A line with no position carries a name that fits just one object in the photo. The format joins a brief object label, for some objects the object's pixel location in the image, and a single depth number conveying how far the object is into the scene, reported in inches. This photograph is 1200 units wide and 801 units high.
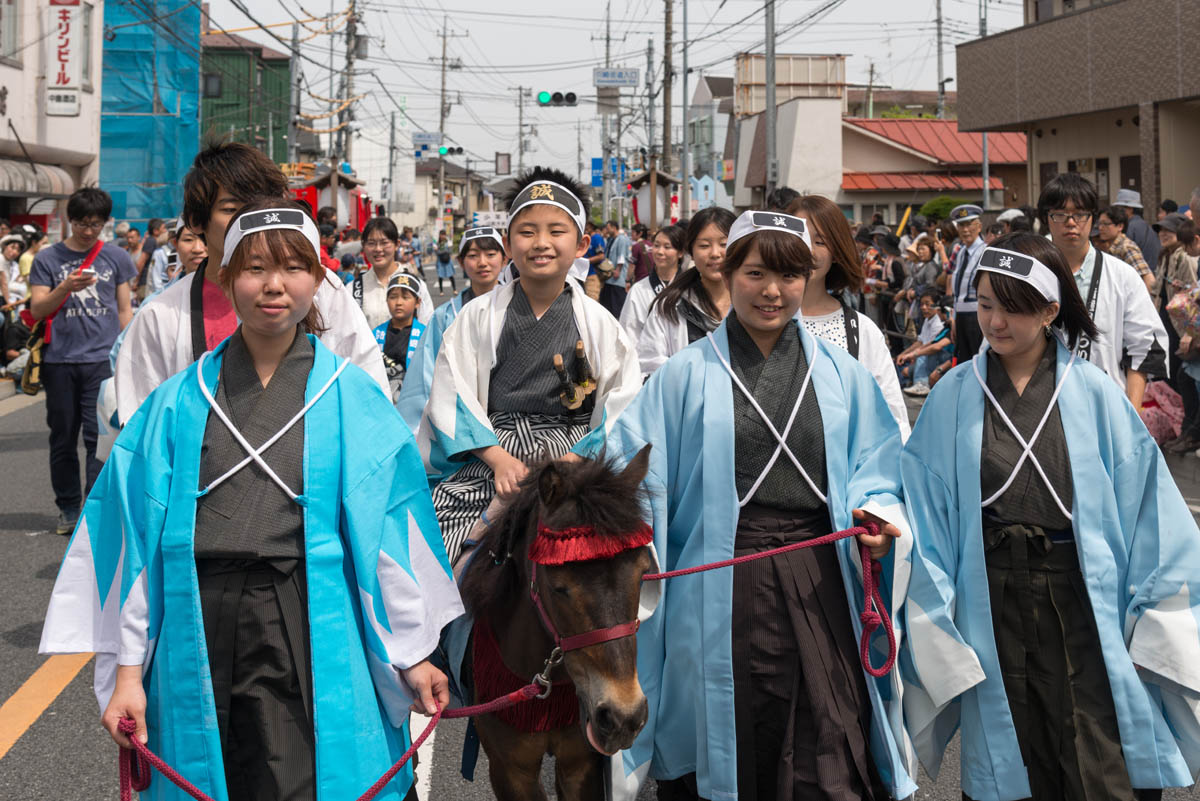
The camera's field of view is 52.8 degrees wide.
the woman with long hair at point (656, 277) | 259.4
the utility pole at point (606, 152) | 1974.7
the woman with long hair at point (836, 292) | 178.2
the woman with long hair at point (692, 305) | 211.2
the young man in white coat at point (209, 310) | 145.4
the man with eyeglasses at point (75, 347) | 316.2
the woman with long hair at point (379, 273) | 347.6
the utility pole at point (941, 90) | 2102.5
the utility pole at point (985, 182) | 1321.4
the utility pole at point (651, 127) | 799.7
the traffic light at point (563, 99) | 1385.3
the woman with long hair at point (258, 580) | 107.7
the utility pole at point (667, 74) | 1384.1
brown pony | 109.9
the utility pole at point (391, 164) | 2252.7
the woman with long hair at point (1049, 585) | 130.6
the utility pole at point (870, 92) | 2405.3
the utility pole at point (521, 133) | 3125.0
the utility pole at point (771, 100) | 880.9
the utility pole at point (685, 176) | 1381.8
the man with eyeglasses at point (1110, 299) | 220.8
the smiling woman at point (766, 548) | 130.8
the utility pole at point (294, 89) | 1147.9
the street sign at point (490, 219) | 296.2
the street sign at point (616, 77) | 1552.7
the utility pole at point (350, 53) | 1448.1
